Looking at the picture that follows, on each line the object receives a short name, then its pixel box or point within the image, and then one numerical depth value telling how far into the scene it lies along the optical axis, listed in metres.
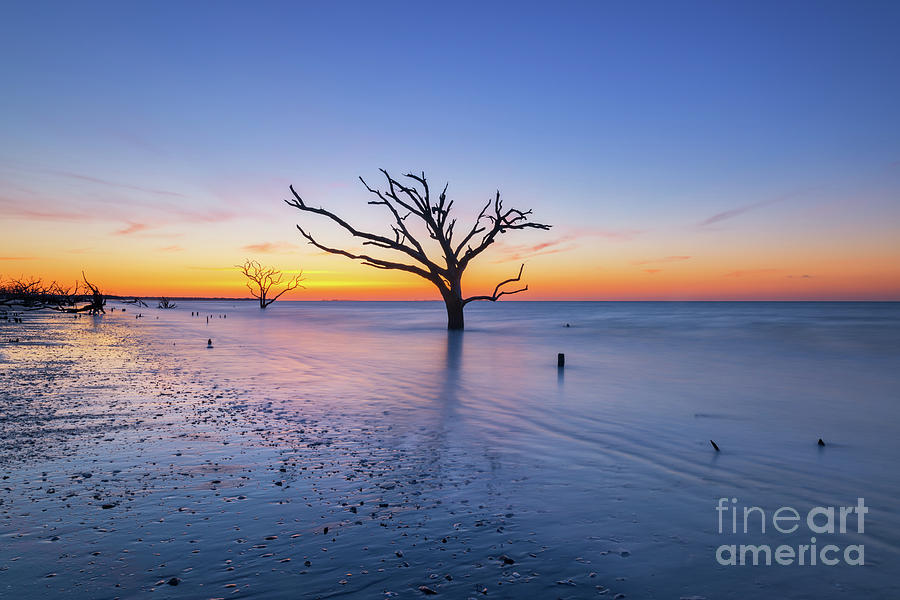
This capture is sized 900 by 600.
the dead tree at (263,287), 78.26
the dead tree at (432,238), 27.39
